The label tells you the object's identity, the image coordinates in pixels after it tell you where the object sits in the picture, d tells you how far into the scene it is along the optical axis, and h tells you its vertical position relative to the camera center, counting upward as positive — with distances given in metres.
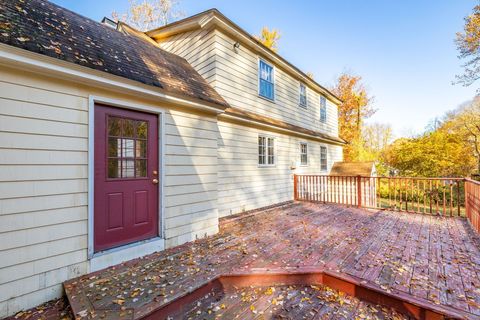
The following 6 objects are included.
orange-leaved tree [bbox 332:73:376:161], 19.91 +4.98
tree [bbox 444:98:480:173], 15.20 +2.52
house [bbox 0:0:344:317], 2.41 +0.22
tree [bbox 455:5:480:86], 10.68 +5.90
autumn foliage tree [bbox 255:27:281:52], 15.73 +9.03
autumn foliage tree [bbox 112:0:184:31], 13.14 +9.00
